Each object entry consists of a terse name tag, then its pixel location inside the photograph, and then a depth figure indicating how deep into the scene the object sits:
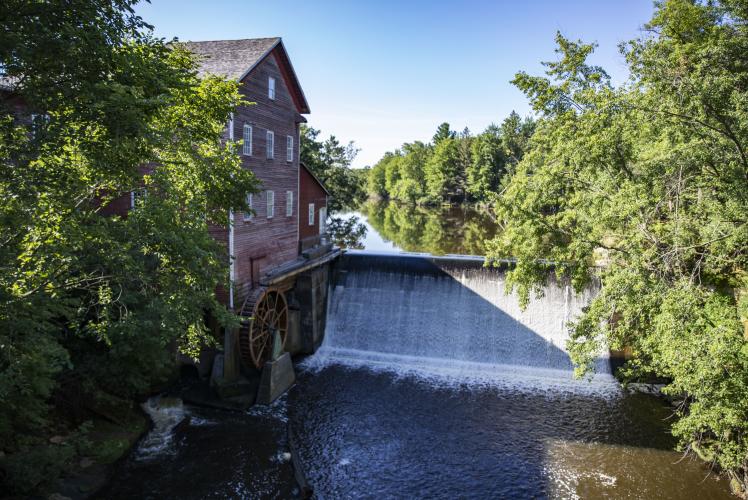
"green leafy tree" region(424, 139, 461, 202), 79.12
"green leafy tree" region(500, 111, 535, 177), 68.50
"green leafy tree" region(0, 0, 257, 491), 7.36
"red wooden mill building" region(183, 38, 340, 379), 18.11
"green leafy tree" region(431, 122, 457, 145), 123.19
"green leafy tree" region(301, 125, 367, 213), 37.65
